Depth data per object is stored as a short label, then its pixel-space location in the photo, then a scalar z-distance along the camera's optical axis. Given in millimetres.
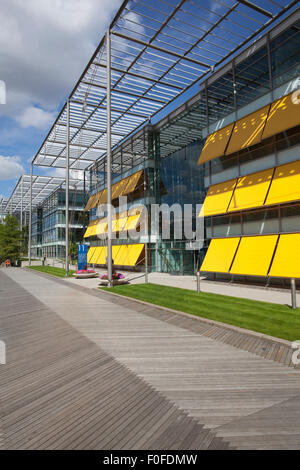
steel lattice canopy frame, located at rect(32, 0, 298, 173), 17125
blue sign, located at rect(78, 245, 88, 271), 28516
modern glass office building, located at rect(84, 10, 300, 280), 15734
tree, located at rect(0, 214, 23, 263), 50906
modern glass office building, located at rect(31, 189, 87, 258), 57375
